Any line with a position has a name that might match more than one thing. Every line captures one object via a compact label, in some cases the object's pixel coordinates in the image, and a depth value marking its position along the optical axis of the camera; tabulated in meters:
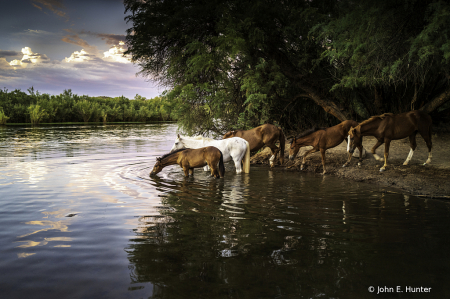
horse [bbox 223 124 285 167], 12.44
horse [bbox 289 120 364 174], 11.31
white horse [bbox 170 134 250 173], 11.05
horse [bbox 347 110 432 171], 10.02
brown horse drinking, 9.74
